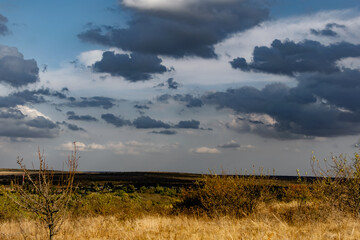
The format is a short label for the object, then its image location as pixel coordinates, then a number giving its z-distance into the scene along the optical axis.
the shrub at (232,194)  19.47
